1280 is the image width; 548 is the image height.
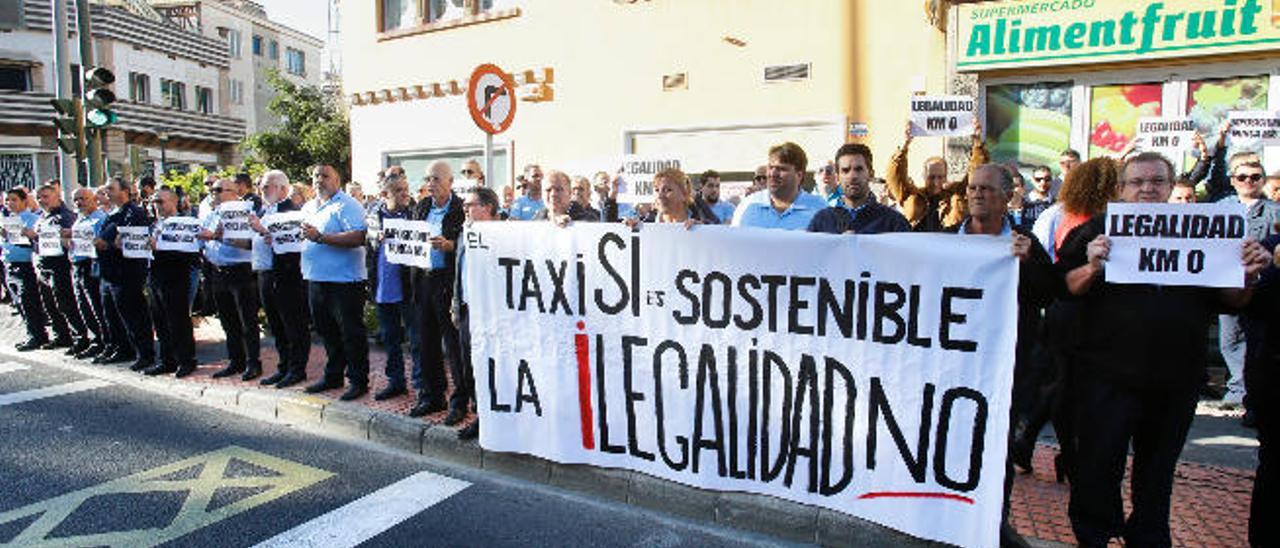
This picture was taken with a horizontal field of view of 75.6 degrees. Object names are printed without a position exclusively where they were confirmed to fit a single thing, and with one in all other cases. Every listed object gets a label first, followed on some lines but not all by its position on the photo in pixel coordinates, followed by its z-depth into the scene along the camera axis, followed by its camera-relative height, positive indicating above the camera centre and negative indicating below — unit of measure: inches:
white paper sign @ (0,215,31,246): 358.0 -1.1
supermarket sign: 330.3 +80.6
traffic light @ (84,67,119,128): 482.3 +75.5
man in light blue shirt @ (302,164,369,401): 253.4 -13.6
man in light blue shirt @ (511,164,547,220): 360.8 +11.6
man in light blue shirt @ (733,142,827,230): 187.6 +5.4
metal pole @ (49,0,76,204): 524.7 +109.3
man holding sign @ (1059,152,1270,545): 125.5 -24.0
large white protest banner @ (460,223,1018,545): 141.0 -27.1
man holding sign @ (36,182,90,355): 340.2 -20.0
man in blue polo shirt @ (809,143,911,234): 161.5 +2.3
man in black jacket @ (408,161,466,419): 228.1 -18.2
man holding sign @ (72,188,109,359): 316.2 -17.1
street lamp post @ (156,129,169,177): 1395.9 +148.0
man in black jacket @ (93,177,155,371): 304.7 -18.8
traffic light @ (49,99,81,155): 489.7 +60.9
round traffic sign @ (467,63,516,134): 281.3 +43.4
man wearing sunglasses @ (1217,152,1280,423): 223.0 -0.6
